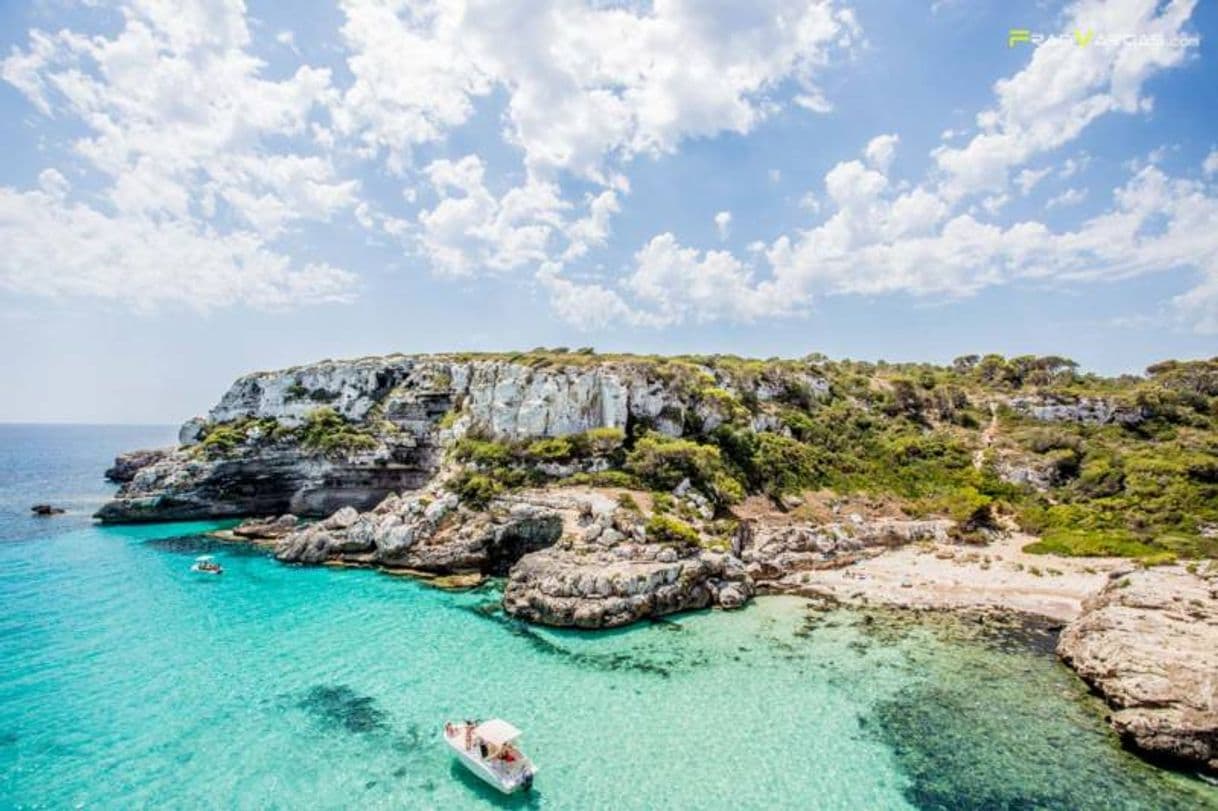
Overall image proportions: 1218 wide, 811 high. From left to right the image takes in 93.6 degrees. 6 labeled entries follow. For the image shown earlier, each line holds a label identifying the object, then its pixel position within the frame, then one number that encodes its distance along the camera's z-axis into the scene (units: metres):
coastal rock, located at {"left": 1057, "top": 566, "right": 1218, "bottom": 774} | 17.09
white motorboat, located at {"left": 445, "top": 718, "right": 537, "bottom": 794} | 15.65
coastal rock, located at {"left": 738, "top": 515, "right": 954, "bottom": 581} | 35.78
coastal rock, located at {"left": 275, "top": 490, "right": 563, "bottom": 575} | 35.78
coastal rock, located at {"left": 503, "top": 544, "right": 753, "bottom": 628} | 27.34
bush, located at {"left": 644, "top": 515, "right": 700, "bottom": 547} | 32.06
